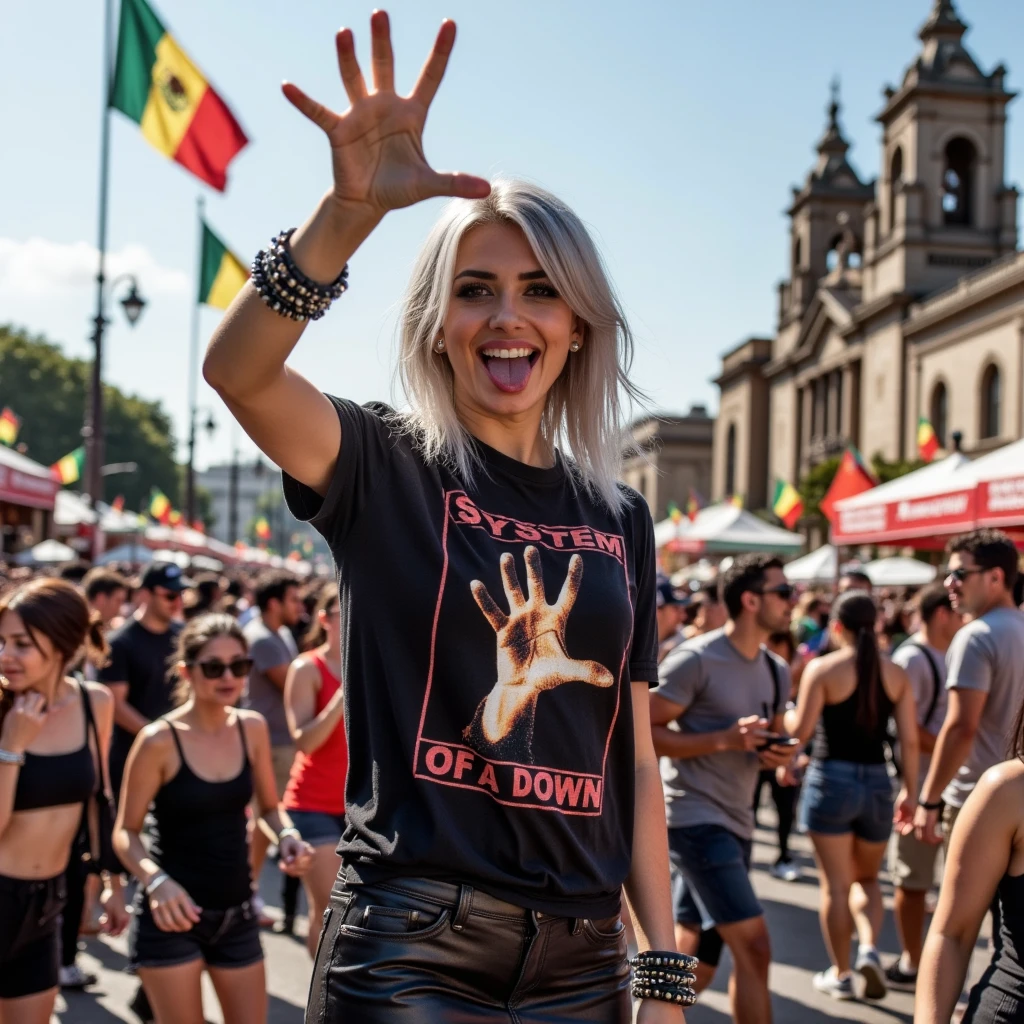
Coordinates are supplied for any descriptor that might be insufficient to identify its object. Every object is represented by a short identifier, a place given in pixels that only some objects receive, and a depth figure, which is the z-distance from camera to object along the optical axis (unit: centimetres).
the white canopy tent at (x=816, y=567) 2628
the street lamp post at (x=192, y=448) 3588
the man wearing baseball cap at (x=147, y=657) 824
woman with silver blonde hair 185
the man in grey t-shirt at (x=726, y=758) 567
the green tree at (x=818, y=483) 4584
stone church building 4381
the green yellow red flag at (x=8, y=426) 2634
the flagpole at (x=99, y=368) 1933
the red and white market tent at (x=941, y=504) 1051
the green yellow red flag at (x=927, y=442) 2281
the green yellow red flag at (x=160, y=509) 4472
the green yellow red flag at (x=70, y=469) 2958
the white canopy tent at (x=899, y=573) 2497
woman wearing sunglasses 468
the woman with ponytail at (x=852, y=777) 736
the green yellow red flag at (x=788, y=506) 2931
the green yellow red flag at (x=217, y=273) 1795
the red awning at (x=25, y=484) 1714
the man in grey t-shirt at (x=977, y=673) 659
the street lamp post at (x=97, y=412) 2000
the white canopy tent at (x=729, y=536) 2748
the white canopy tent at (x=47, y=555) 2783
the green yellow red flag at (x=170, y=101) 1404
